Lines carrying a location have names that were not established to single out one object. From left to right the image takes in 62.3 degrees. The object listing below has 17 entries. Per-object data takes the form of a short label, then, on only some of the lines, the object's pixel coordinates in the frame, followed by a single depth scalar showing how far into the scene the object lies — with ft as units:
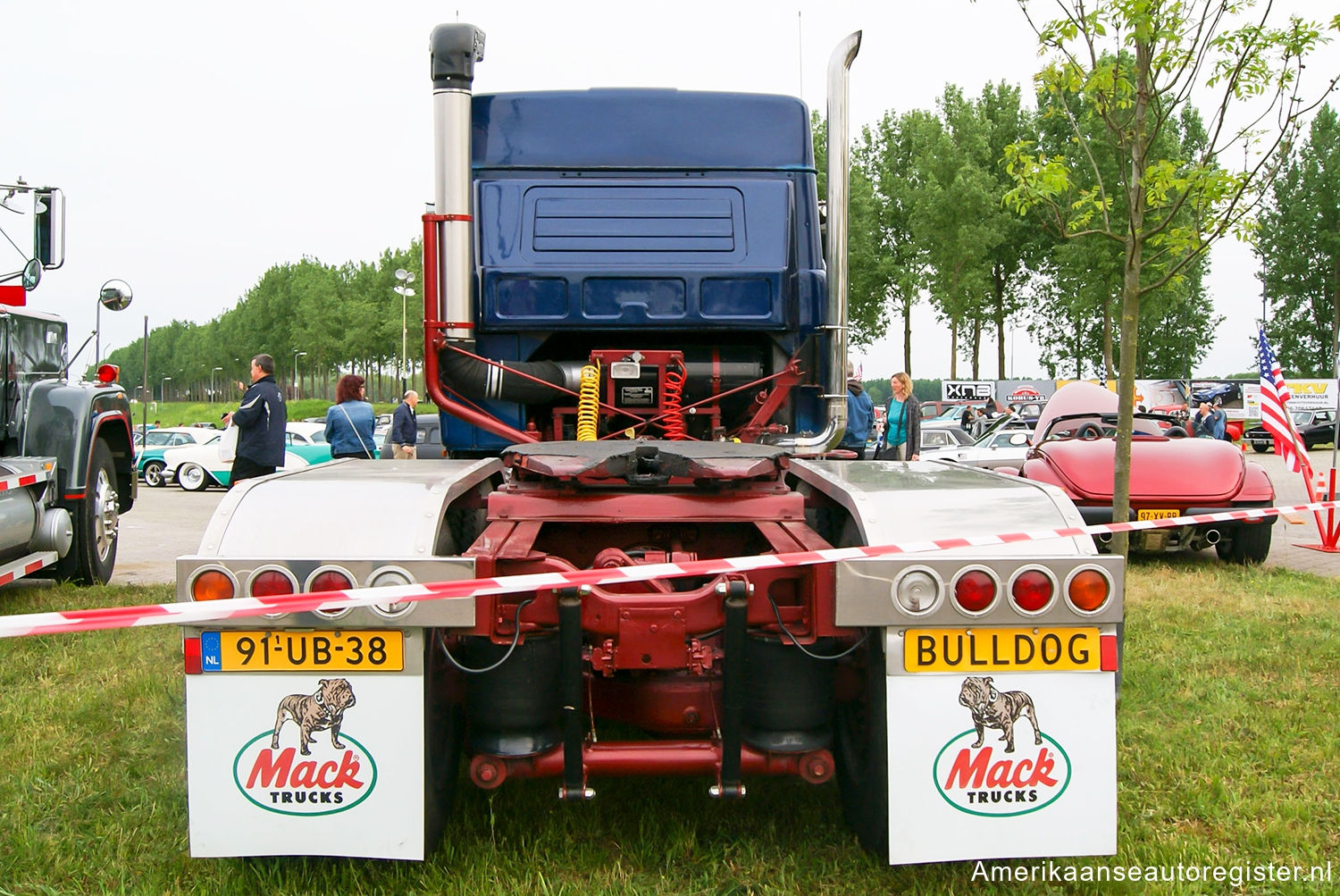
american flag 35.06
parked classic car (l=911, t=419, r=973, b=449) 68.20
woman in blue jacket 31.83
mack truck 8.94
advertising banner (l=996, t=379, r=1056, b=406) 126.39
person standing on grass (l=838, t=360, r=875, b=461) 30.89
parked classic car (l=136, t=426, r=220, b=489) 79.25
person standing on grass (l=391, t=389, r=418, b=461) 39.06
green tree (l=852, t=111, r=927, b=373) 126.93
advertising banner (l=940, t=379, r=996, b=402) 126.82
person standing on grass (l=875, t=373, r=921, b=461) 33.76
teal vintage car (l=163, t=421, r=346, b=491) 74.74
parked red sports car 28.99
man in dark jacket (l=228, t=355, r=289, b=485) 29.01
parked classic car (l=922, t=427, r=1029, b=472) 51.81
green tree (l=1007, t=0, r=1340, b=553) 20.31
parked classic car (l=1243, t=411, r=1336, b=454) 107.76
